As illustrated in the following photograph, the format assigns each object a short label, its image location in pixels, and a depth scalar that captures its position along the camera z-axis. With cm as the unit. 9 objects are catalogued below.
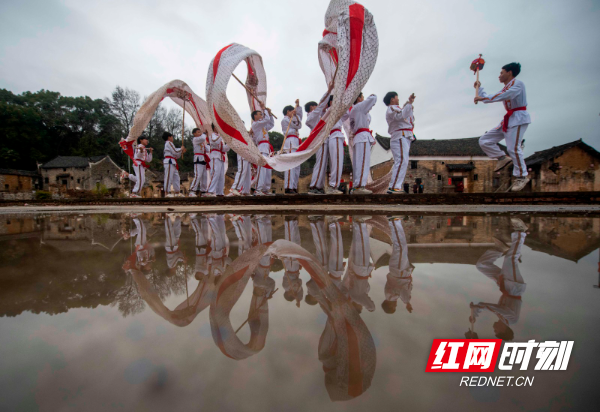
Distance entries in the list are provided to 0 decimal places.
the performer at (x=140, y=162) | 891
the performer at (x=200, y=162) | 805
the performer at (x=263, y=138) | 601
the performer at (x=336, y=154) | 588
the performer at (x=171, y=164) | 845
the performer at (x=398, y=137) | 550
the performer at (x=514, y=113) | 477
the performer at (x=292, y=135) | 610
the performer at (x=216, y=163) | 802
